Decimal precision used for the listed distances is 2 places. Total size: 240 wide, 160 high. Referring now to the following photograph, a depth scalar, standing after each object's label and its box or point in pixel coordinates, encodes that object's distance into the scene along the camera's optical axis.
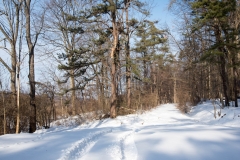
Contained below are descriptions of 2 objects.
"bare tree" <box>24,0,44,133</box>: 12.12
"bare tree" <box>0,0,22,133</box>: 10.33
